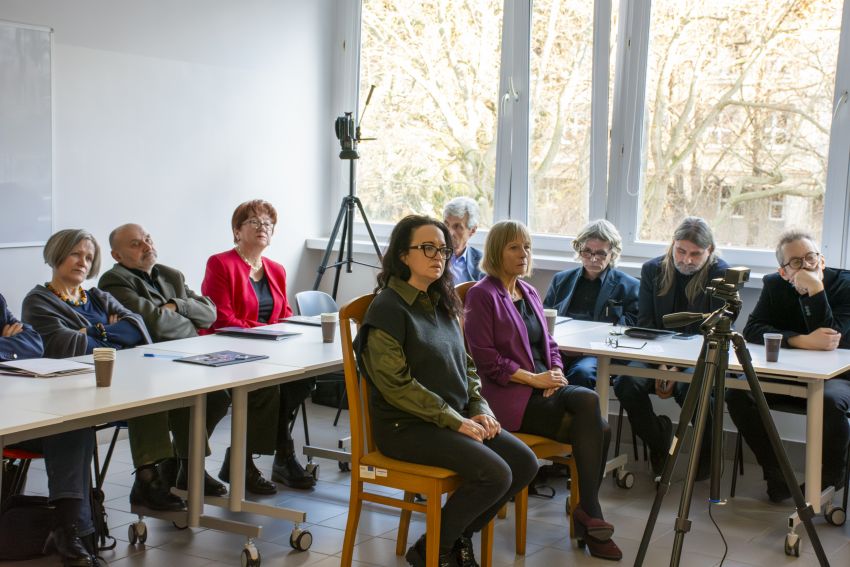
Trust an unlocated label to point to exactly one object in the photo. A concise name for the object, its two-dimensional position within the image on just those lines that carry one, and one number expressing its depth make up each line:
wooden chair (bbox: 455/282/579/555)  3.54
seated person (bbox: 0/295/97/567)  3.11
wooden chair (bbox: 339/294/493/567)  3.02
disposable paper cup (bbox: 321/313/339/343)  3.96
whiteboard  4.39
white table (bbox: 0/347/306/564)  2.62
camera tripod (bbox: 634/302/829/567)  2.93
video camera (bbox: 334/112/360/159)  5.87
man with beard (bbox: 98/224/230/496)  4.05
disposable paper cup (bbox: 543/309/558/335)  4.16
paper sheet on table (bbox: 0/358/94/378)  3.06
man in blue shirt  5.41
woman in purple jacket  3.55
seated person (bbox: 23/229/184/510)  3.62
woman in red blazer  4.20
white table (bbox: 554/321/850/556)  3.63
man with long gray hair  4.59
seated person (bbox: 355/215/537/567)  3.06
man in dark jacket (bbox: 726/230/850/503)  4.07
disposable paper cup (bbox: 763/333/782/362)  3.73
